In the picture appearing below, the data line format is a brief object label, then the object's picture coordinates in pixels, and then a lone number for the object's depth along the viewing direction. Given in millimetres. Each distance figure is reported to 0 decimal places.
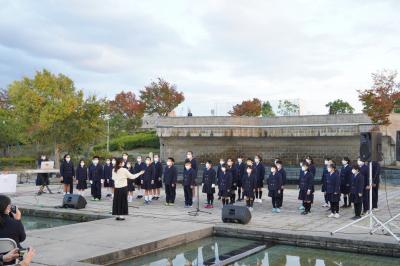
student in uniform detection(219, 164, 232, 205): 14688
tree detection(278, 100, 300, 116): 38712
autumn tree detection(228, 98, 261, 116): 44794
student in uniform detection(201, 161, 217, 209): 15023
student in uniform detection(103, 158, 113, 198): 17656
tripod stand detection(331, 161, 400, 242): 9496
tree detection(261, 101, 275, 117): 46812
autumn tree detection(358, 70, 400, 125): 28953
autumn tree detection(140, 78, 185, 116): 47812
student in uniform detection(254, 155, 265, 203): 15572
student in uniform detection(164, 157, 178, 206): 15492
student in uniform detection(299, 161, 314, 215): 13468
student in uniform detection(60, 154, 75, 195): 17500
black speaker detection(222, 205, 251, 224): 11477
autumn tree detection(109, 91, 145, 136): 49203
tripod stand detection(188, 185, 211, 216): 13285
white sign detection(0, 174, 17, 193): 8055
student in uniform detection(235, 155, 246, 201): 16391
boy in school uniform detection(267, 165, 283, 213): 13812
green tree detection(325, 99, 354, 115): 45844
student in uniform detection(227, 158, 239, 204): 15388
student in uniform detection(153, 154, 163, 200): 16531
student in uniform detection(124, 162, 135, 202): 16752
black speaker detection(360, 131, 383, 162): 10000
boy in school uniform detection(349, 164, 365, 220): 12445
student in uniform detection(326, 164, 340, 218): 12703
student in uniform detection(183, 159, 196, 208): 15039
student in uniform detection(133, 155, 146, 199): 17017
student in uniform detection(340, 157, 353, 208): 13688
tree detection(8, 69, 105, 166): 28547
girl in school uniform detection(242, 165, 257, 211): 14336
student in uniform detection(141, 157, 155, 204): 16297
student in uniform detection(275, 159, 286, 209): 14029
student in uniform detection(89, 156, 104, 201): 16969
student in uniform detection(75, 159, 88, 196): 17531
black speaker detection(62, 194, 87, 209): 14367
